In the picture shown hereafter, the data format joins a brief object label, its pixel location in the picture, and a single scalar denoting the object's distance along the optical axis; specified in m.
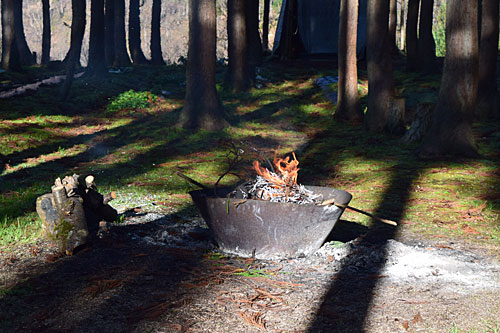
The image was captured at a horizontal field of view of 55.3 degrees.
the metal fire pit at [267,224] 4.65
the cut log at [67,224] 4.91
